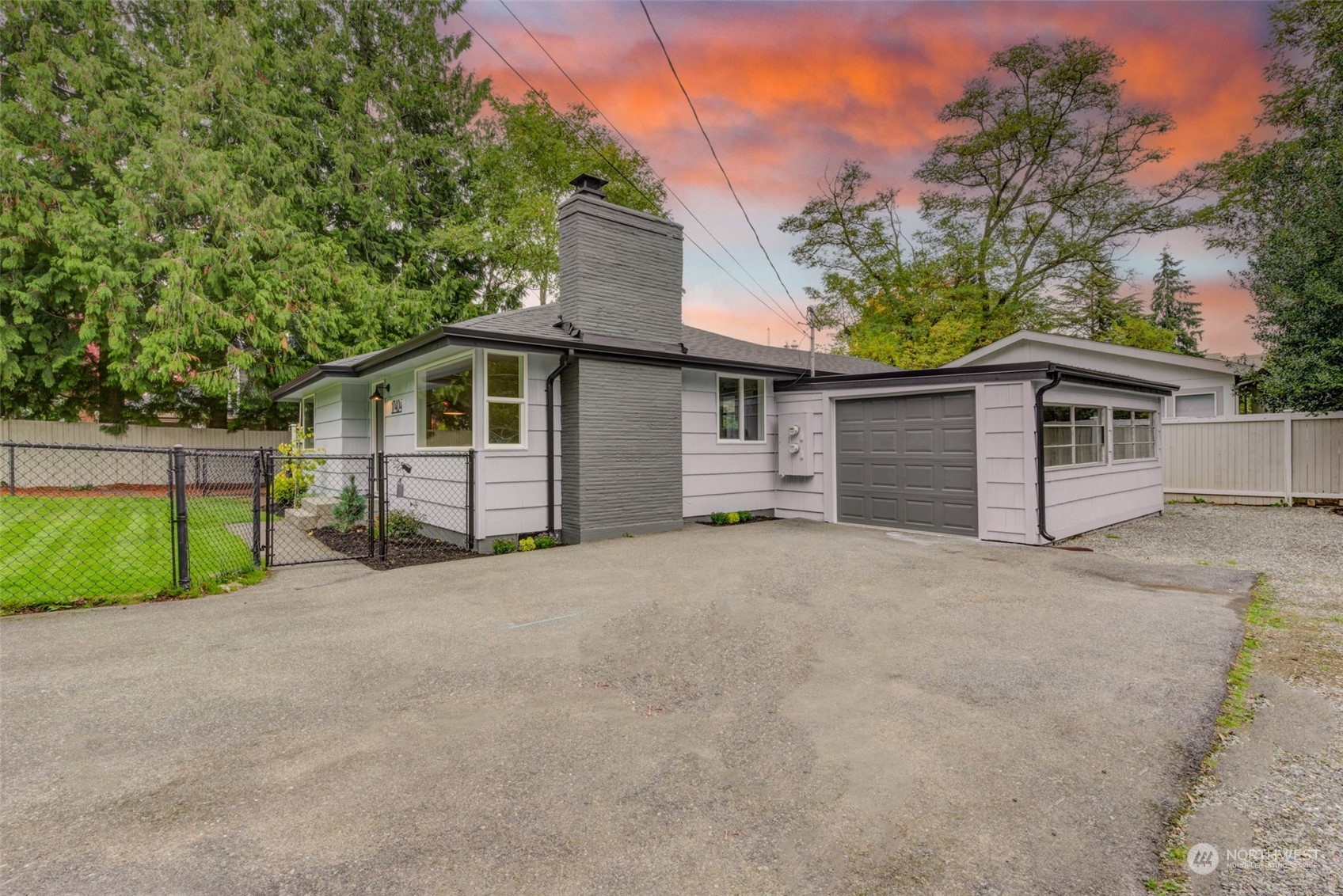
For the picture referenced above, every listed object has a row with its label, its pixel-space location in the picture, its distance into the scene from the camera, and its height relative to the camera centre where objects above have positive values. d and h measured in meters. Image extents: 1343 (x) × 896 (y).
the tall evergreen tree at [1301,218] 11.12 +4.69
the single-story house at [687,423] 7.64 +0.40
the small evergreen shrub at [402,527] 8.62 -1.16
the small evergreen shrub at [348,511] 9.64 -1.00
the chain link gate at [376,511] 7.28 -0.96
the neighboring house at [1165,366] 13.62 +2.01
